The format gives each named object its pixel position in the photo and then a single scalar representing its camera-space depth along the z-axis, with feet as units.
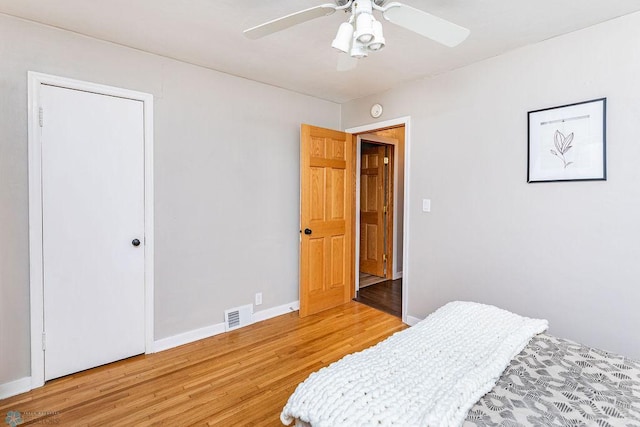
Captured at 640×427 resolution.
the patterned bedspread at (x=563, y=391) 3.21
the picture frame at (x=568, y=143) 6.62
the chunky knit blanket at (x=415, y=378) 3.24
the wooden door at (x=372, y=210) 15.96
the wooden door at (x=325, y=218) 10.77
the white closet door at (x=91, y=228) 7.11
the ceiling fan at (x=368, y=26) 4.53
